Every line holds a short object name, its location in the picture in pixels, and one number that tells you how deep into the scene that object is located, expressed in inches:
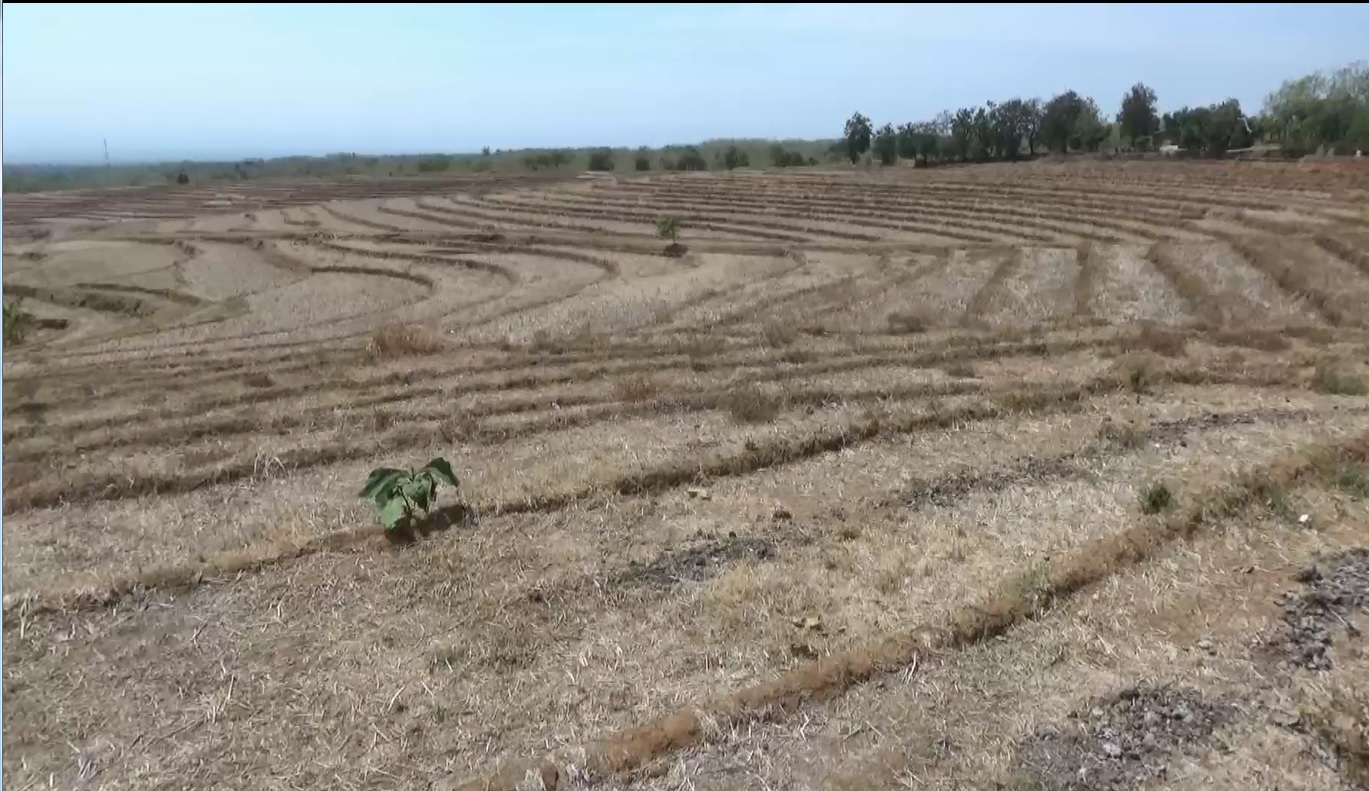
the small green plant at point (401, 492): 349.4
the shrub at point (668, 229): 1294.3
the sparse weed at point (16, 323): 885.8
